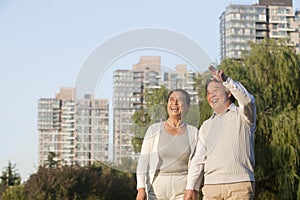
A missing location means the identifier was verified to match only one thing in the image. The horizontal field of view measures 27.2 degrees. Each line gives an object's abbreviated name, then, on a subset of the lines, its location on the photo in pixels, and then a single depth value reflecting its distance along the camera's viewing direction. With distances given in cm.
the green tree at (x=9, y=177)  3098
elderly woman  429
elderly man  394
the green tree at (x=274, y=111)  1507
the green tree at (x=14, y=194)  2283
